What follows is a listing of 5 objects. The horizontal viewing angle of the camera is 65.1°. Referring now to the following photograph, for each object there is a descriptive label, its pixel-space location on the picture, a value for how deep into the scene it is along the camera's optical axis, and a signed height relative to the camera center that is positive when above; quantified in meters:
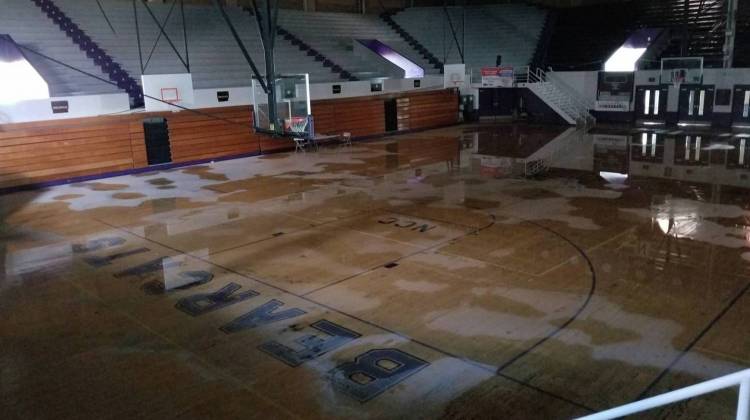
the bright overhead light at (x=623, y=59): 23.12 +1.46
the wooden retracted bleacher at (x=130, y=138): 12.88 -0.66
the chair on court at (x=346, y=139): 18.59 -1.06
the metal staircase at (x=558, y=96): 22.20 +0.09
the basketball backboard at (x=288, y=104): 16.12 +0.09
